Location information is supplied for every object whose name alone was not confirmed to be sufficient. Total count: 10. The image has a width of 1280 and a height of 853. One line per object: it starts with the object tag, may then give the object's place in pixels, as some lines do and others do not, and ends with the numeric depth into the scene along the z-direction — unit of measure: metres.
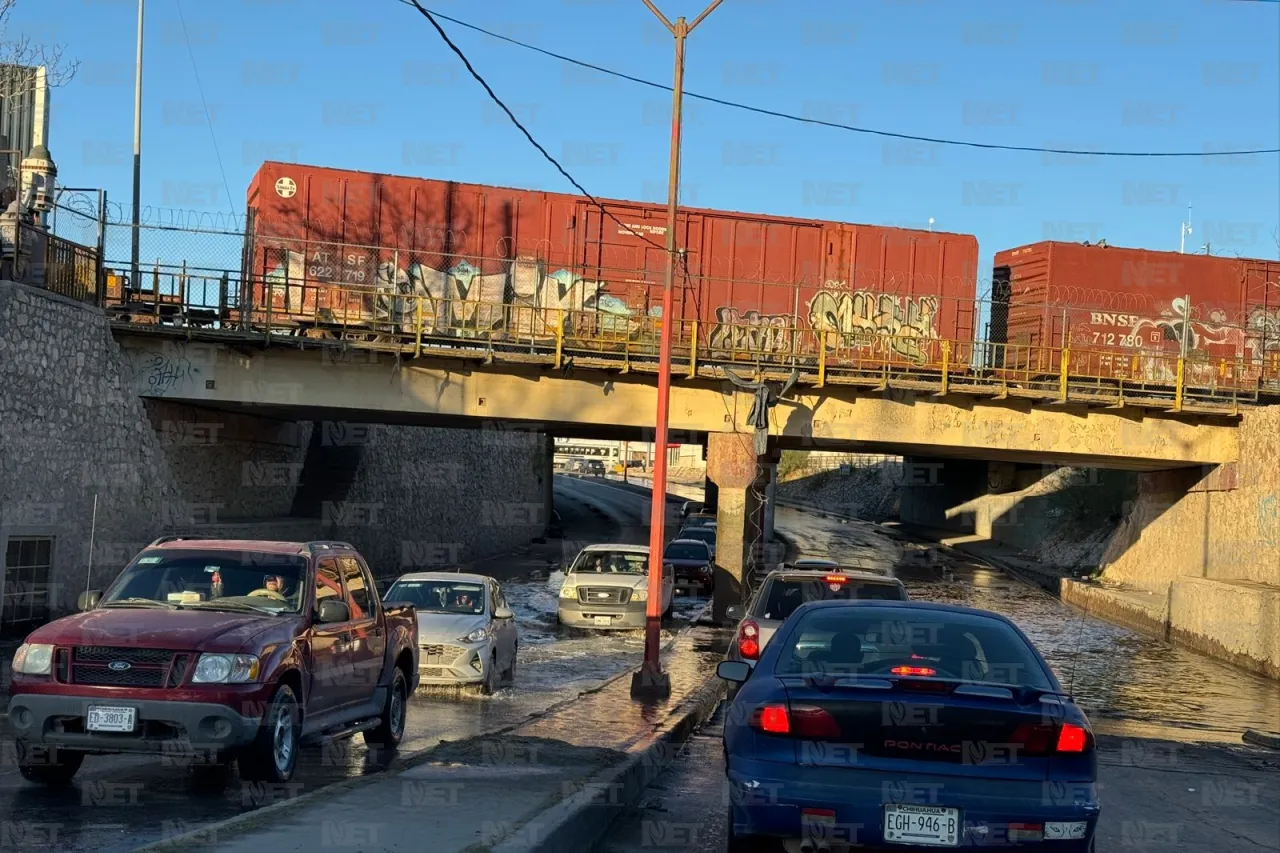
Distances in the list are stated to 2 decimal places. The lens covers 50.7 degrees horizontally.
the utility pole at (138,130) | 34.28
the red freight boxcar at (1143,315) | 31.83
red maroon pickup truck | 8.70
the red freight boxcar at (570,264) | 28.45
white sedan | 16.14
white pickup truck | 25.72
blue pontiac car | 6.12
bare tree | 25.41
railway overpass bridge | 27.19
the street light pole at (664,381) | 16.33
